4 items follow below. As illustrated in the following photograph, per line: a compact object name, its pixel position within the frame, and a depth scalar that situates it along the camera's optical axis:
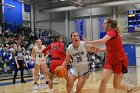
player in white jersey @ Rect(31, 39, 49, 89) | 10.99
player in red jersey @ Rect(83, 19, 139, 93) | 6.11
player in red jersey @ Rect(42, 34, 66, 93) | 8.61
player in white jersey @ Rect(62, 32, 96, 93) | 6.55
